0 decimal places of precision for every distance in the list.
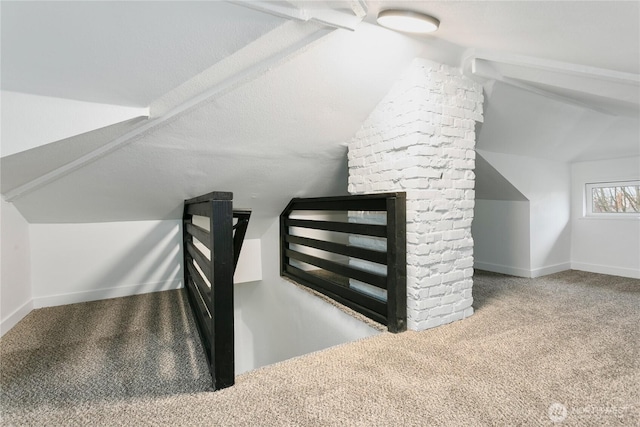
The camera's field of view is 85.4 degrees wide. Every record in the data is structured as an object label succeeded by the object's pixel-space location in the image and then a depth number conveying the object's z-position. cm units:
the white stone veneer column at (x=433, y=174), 224
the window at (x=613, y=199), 376
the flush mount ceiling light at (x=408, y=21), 167
